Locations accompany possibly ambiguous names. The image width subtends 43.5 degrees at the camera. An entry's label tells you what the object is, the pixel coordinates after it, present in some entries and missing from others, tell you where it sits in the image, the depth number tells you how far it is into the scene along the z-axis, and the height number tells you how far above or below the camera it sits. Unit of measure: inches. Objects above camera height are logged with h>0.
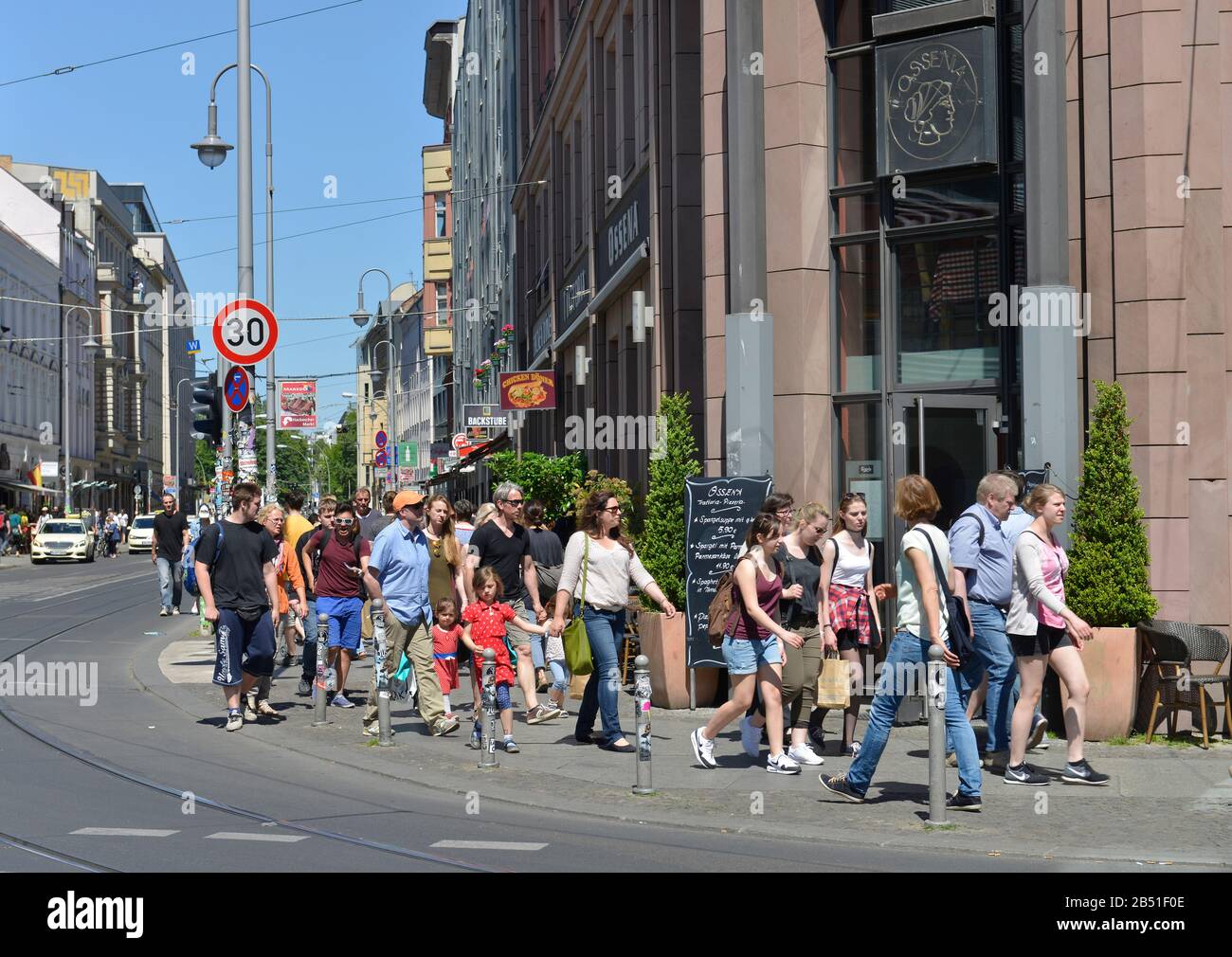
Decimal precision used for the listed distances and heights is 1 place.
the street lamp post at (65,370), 2942.9 +212.8
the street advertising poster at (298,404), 1621.6 +72.8
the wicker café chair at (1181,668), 446.3 -60.4
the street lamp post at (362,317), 1953.5 +198.8
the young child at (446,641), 478.6 -53.8
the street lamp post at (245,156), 771.4 +159.4
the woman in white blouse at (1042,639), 389.1 -44.7
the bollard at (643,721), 374.0 -61.3
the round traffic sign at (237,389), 756.0 +40.3
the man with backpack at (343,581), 530.3 -38.0
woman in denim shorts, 412.5 -49.2
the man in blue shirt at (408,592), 490.3 -39.1
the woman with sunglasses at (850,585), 430.6 -33.7
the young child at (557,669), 543.8 -71.0
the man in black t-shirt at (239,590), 489.7 -37.9
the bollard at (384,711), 459.8 -72.1
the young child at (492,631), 442.0 -46.9
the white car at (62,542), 2066.9 -93.8
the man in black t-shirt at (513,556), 501.7 -28.6
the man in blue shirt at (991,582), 394.6 -30.3
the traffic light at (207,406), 756.6 +32.2
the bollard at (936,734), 334.3 -58.6
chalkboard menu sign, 529.0 -19.5
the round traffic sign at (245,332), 684.1 +62.0
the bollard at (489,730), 419.5 -71.0
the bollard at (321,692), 506.9 -72.7
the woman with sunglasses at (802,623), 431.8 -44.9
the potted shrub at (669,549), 542.3 -30.8
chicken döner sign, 1102.4 +55.0
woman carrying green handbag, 444.5 -35.6
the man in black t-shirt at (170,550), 978.1 -50.1
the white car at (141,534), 2527.1 -103.5
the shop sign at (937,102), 536.1 +127.8
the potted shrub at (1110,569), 455.8 -32.0
